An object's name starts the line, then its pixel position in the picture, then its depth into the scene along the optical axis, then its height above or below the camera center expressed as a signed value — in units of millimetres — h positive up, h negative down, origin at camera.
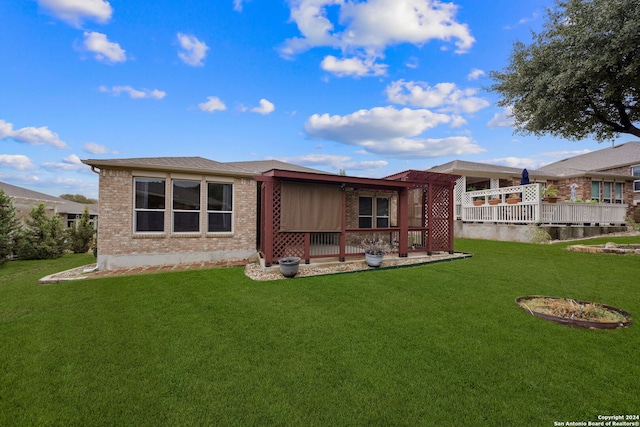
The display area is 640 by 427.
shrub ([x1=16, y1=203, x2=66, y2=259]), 12982 -1134
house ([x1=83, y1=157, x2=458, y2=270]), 8016 +218
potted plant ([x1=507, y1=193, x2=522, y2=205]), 12656 +925
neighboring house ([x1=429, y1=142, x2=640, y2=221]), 16219 +2698
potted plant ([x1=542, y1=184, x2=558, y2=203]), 12135 +1075
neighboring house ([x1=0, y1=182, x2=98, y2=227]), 16391 +1028
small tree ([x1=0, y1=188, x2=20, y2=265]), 11242 -508
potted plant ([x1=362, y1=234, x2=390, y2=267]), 8078 -1276
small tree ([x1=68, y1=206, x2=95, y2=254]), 15877 -1222
